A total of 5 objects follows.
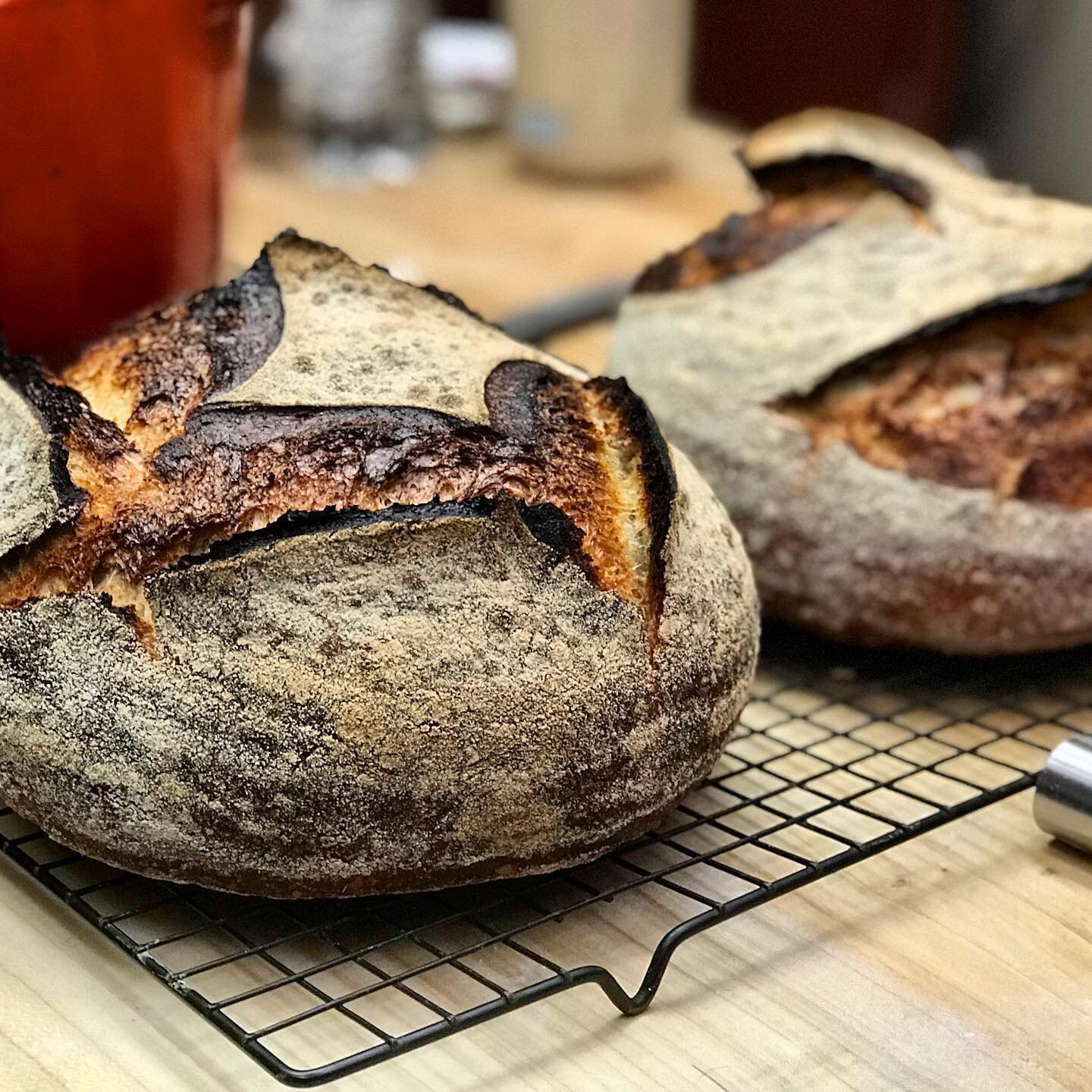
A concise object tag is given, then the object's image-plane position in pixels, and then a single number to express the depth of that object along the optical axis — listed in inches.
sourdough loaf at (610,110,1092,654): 21.1
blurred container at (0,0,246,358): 22.6
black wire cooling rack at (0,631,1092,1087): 15.5
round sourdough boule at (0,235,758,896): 15.7
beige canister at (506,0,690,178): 39.7
